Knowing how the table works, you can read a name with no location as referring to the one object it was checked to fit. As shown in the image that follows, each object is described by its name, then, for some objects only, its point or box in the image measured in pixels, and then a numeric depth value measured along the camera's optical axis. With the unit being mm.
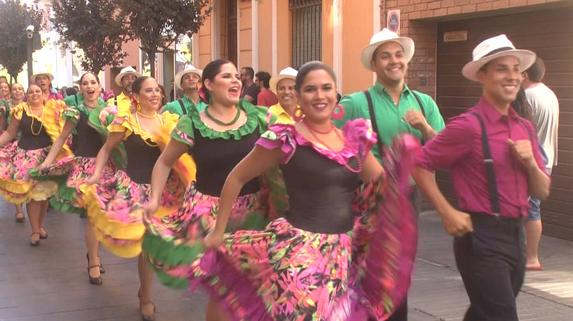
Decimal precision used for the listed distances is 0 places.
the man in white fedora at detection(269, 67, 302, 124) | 7566
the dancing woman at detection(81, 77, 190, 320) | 6074
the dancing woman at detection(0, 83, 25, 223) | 11711
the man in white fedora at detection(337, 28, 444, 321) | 4637
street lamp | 22516
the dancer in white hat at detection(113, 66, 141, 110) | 7977
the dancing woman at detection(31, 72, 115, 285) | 7727
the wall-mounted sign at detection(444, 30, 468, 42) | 10148
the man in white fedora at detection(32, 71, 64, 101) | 9797
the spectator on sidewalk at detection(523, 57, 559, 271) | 7523
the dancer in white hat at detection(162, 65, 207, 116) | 7720
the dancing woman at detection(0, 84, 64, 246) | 9289
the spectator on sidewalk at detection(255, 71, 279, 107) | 11312
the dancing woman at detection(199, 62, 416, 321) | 3770
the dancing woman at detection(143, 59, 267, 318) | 4828
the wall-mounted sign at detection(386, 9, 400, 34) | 10609
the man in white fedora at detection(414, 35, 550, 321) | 3840
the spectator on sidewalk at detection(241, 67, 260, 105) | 12203
